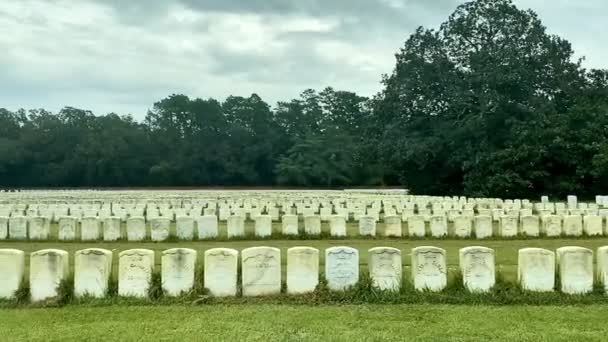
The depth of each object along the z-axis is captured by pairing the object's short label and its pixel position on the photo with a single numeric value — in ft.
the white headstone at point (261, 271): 24.93
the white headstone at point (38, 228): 46.91
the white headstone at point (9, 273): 24.64
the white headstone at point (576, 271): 24.90
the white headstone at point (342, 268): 25.17
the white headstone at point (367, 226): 47.39
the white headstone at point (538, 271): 24.94
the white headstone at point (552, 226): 47.50
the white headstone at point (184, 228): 46.06
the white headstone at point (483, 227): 46.98
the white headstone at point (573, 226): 47.06
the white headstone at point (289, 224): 47.65
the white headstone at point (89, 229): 46.11
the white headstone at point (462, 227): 47.50
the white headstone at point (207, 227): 46.47
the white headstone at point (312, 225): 47.75
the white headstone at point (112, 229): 45.85
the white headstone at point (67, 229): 46.03
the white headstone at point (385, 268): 25.23
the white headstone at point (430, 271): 25.20
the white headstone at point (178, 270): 24.81
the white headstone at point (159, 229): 45.39
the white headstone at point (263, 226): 47.32
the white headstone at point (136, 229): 45.75
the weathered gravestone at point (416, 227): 47.88
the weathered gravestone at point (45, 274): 24.38
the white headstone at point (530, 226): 47.37
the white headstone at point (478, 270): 25.05
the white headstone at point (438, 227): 47.57
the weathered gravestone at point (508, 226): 47.24
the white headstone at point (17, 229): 46.88
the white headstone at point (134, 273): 24.66
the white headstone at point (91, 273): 24.58
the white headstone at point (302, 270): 25.00
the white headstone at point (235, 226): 46.64
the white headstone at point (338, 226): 47.29
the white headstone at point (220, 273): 24.80
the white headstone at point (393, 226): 47.29
